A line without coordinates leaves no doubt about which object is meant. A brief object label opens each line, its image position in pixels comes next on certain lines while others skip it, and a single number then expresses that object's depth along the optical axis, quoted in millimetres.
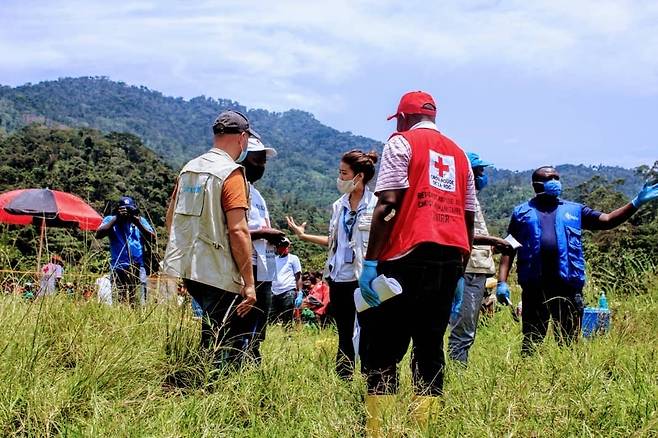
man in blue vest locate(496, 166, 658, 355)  4484
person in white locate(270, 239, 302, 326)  5816
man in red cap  2863
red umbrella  6914
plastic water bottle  6269
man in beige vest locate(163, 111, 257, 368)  3291
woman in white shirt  4094
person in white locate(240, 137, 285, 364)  3828
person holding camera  6195
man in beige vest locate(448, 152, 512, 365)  4207
